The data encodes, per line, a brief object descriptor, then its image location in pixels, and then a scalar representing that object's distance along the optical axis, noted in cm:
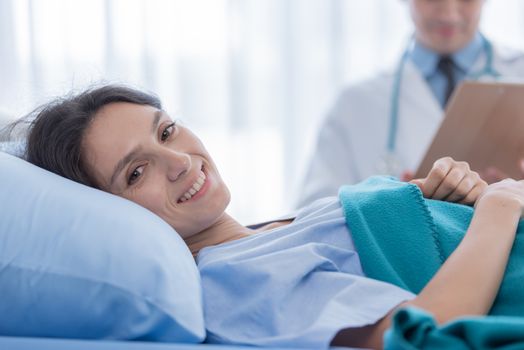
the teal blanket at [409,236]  142
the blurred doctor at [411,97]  241
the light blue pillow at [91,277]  137
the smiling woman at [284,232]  137
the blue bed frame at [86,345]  132
